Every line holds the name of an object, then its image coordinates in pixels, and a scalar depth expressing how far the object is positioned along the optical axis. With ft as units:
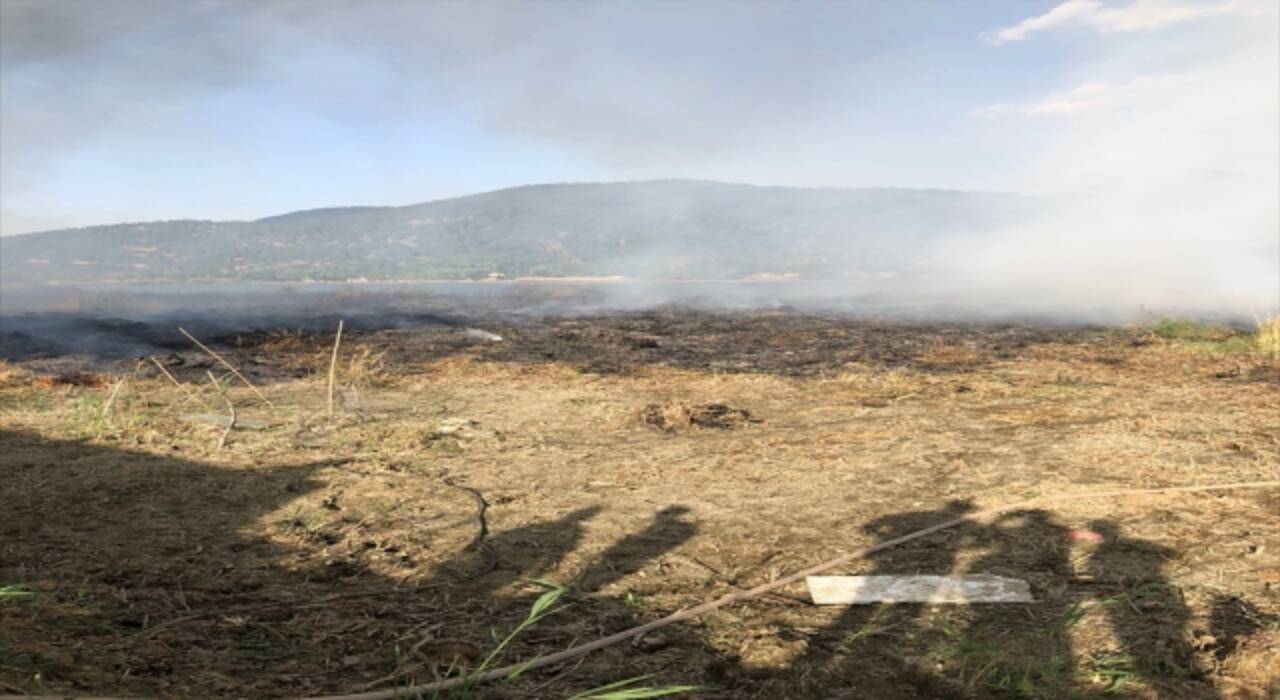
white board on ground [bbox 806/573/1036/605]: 11.60
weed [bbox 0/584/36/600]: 8.63
